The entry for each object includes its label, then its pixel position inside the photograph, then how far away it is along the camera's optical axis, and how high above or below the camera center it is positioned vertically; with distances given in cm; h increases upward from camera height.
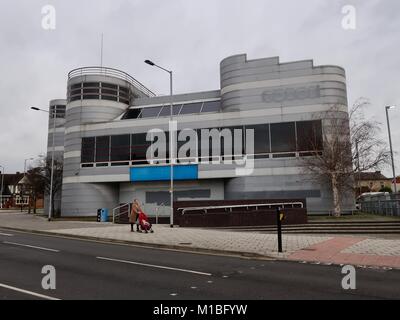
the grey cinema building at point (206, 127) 2856 +666
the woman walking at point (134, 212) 1873 -20
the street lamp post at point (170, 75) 2148 +867
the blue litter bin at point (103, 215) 2783 -50
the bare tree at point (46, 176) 4096 +390
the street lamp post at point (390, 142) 2445 +441
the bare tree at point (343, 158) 2439 +326
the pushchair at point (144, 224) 1825 -81
